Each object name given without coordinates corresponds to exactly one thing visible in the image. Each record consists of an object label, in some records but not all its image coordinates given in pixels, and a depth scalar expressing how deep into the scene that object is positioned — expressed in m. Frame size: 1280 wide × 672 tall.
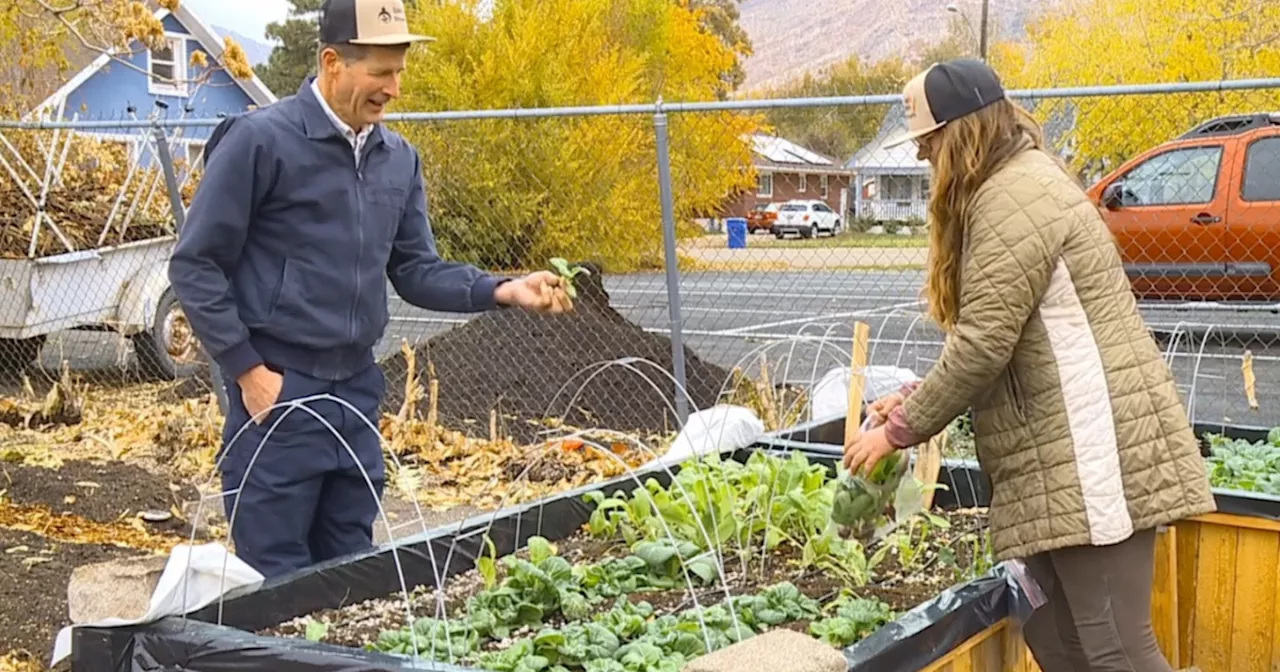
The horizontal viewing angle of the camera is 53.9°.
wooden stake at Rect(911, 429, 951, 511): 3.53
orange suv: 9.55
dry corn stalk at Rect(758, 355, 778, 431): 5.61
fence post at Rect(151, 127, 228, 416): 5.85
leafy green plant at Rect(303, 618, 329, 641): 2.53
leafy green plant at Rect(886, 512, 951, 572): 3.22
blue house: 24.56
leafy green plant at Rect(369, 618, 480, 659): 2.54
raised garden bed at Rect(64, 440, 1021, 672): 2.39
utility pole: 31.50
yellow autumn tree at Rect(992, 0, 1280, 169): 14.33
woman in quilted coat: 2.37
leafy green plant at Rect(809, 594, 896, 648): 2.60
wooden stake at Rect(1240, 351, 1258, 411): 5.06
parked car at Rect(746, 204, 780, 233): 16.42
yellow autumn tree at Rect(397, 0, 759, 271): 8.57
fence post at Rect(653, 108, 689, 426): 5.14
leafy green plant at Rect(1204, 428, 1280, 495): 3.61
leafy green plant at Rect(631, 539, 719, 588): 3.04
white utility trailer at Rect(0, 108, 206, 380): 8.94
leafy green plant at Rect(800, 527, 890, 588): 3.08
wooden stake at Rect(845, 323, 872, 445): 3.19
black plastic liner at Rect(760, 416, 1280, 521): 3.27
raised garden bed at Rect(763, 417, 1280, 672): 3.26
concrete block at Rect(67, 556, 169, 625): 2.41
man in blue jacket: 2.71
